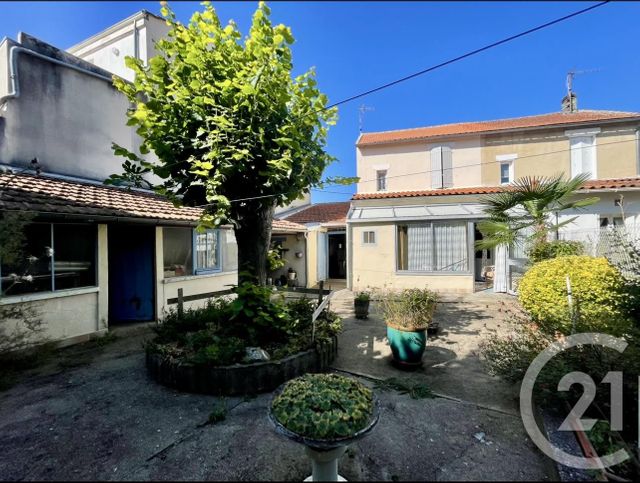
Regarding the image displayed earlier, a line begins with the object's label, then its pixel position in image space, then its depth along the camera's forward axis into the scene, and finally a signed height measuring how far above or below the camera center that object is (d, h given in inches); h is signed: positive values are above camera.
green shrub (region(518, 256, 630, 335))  183.6 -41.2
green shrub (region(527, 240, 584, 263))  340.8 -10.4
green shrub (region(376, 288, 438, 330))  222.1 -52.9
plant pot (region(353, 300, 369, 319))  373.4 -81.1
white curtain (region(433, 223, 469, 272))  534.3 -8.7
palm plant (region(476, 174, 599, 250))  315.3 +36.3
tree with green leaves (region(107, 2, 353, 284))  193.9 +91.7
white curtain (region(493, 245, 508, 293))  509.4 -48.8
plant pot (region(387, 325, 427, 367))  219.5 -76.2
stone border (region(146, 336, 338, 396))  186.9 -83.7
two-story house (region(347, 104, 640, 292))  521.7 +111.5
